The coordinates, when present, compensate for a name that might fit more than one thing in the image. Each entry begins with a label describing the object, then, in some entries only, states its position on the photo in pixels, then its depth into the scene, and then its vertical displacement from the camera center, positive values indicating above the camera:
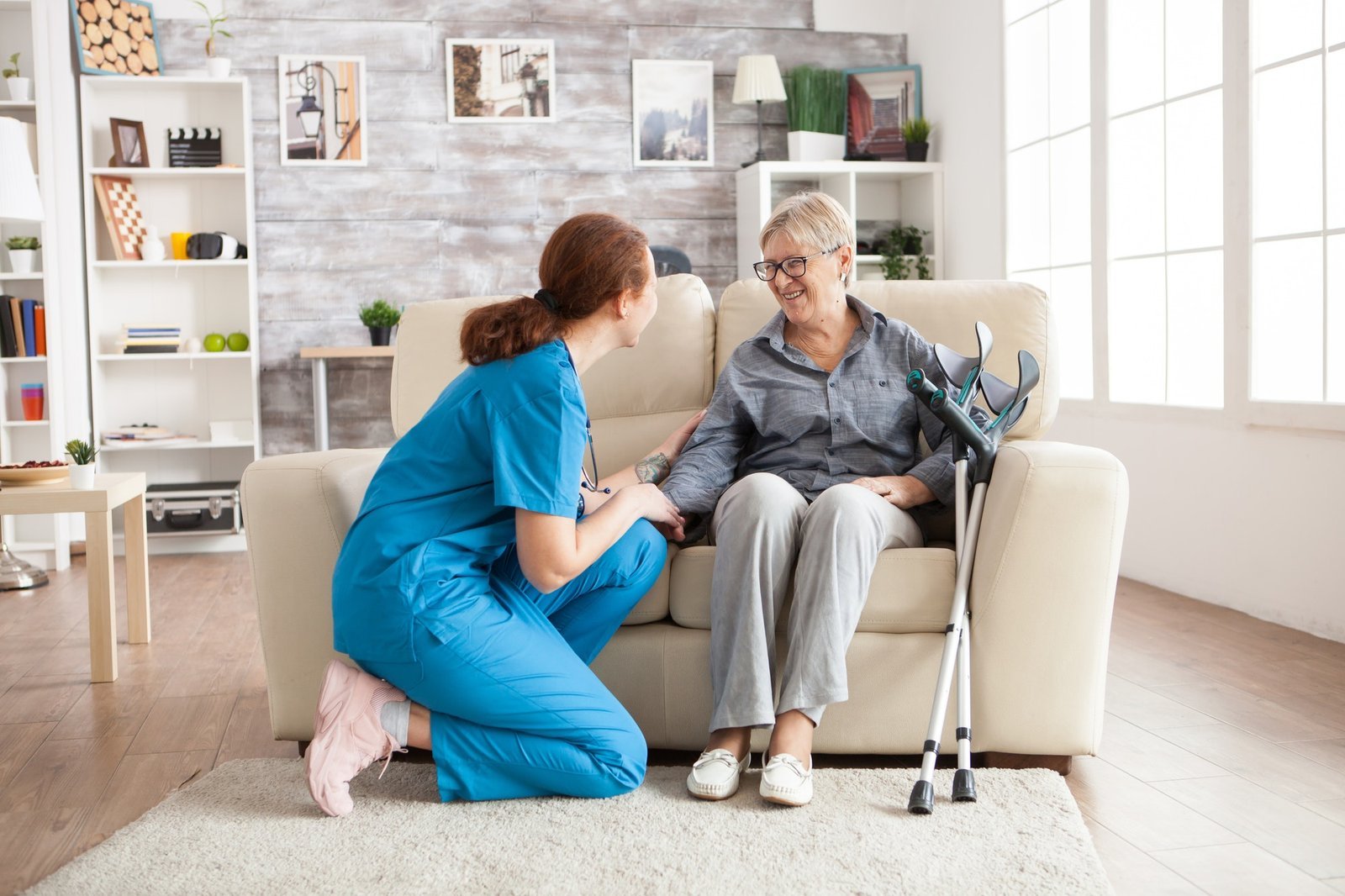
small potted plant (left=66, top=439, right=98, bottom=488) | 3.12 -0.23
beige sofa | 2.12 -0.46
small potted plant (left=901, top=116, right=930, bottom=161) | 5.37 +0.99
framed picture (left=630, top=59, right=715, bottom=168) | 5.45 +1.15
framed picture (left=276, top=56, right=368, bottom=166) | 5.23 +1.13
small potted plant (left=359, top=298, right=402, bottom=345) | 5.06 +0.22
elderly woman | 2.03 -0.23
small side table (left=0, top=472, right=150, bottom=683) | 2.99 -0.38
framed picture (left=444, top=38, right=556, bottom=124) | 5.33 +1.28
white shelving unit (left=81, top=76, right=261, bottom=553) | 5.11 +0.33
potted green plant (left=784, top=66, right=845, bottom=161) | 5.39 +1.14
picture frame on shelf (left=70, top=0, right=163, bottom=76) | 4.88 +1.39
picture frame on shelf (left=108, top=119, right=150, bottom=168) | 4.98 +0.95
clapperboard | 5.04 +0.94
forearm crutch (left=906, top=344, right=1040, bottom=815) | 1.98 -0.32
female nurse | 1.89 -0.31
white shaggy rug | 1.71 -0.72
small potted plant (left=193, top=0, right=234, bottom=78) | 5.00 +1.38
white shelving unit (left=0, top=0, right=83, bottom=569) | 4.75 +0.47
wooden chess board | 4.98 +0.67
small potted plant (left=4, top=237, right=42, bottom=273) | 4.74 +0.50
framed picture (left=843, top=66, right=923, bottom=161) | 5.54 +1.20
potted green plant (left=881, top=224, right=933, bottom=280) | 5.30 +0.48
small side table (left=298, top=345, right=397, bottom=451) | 4.92 +0.03
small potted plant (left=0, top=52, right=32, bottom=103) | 4.74 +1.15
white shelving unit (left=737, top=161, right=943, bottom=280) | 5.28 +0.77
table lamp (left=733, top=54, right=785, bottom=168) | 5.24 +1.23
